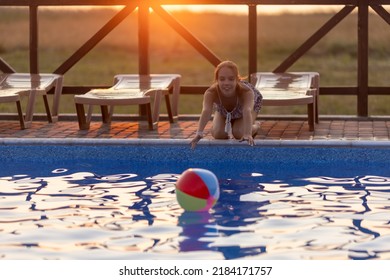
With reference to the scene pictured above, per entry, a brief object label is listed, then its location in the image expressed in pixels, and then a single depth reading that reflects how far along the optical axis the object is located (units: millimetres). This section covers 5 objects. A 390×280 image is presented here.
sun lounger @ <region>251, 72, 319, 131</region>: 10367
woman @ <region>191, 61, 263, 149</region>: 8930
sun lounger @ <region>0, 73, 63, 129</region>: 11055
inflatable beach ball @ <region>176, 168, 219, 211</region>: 6820
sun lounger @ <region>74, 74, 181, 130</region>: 10562
